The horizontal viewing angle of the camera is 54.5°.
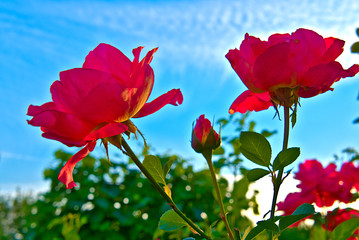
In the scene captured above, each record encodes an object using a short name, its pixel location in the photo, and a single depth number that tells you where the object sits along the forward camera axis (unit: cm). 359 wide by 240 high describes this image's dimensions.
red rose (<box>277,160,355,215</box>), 116
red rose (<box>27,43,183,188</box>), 52
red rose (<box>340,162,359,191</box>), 128
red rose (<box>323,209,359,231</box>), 104
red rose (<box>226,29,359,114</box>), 55
